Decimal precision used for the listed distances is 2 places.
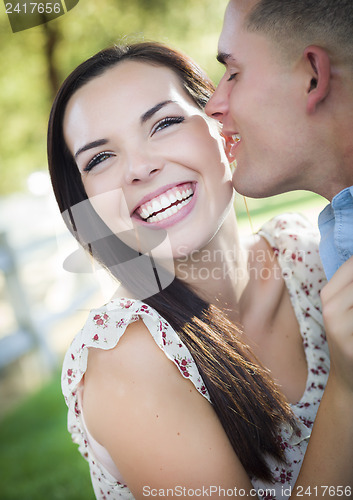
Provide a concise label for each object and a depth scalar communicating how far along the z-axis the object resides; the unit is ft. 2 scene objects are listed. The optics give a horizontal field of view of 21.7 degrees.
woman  2.44
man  2.48
